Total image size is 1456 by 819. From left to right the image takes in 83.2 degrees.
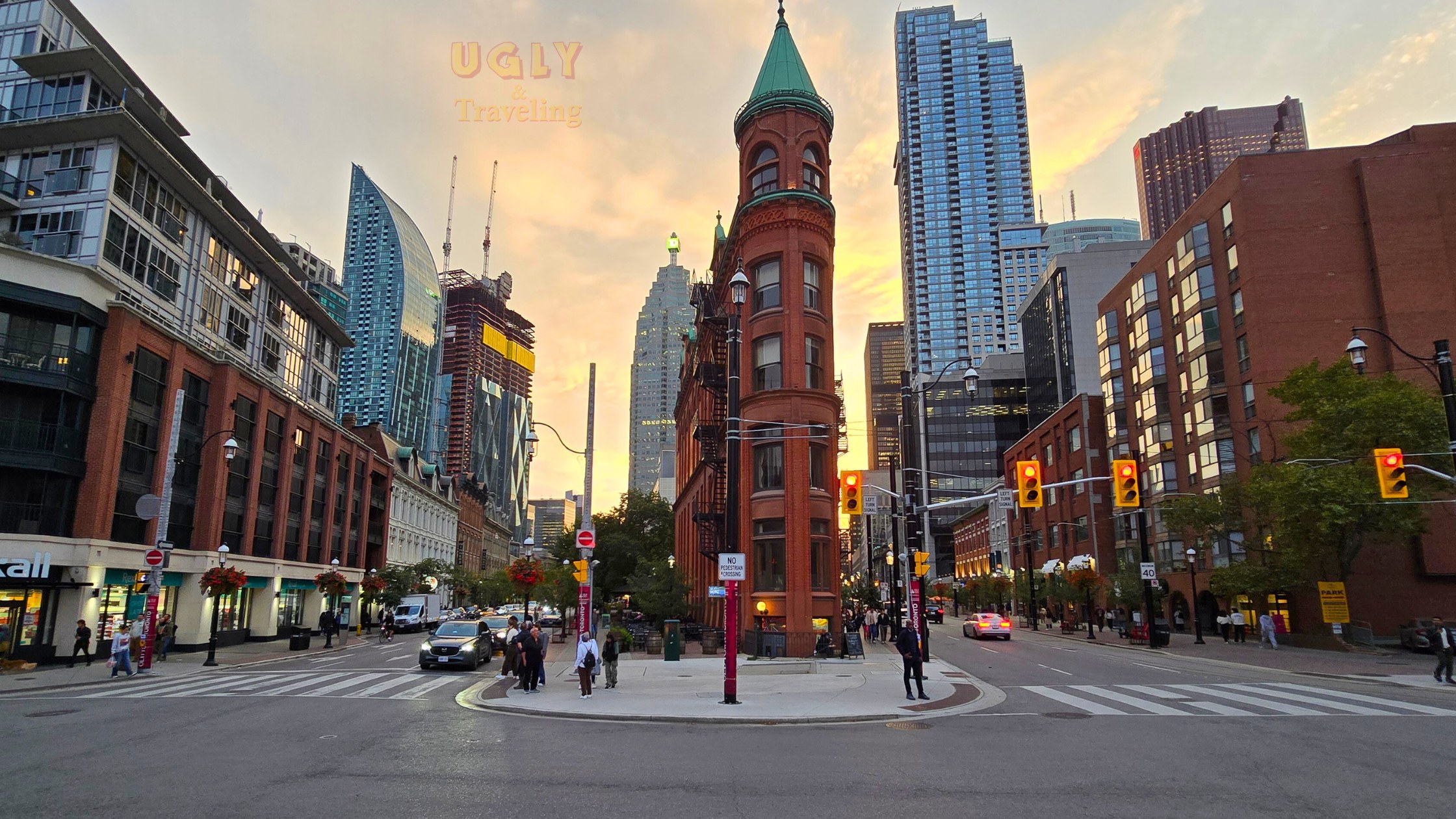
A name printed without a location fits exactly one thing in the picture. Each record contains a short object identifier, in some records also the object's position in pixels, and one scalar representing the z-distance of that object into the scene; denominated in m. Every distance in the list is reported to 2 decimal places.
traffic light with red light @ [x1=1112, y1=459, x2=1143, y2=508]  23.56
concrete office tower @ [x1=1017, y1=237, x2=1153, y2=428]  125.44
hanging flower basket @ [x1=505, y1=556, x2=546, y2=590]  29.75
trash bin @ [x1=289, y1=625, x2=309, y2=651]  38.75
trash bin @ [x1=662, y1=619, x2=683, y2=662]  30.00
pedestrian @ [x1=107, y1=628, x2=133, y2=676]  25.25
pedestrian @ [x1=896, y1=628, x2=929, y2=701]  18.81
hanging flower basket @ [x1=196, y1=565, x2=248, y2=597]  32.97
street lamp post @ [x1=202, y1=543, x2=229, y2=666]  30.48
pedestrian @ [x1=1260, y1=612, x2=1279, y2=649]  37.47
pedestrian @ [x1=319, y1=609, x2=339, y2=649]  40.84
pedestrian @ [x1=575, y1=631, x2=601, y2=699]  19.36
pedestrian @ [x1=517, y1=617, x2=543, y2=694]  20.84
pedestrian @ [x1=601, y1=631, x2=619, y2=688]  21.28
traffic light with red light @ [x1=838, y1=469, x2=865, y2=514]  26.55
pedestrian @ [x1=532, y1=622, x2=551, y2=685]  21.39
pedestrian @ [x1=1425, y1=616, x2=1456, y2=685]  22.16
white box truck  57.12
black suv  27.42
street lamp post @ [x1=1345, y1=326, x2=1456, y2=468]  19.83
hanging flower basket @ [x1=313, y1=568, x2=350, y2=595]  45.28
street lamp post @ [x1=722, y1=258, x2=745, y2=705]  17.98
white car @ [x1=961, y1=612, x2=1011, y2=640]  47.28
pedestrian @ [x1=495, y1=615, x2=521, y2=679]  22.16
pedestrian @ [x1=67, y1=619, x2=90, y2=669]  28.66
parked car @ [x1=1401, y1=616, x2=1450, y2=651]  33.63
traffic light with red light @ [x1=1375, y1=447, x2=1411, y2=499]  20.17
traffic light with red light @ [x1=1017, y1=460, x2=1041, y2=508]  21.59
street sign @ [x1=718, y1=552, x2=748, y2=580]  18.78
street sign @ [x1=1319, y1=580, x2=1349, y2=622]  36.28
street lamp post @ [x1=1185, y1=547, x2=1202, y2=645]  44.52
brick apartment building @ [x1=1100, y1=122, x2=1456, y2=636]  42.88
